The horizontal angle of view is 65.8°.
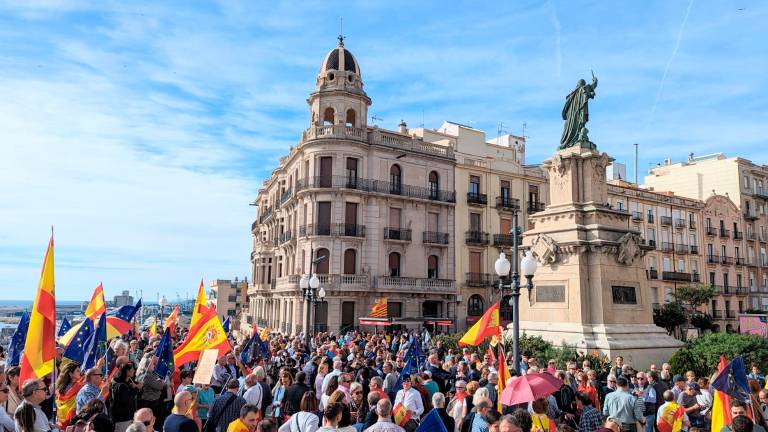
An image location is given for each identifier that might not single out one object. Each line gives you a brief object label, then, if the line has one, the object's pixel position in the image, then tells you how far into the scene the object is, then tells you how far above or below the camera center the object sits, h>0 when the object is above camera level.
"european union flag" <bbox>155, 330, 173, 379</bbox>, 9.58 -1.02
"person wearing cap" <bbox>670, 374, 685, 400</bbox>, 9.57 -1.44
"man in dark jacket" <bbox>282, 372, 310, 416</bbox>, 8.12 -1.36
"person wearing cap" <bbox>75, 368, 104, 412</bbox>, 7.22 -1.13
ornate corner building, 35.62 +5.14
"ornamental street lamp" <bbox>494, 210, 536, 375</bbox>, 10.80 +0.44
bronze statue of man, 18.66 +5.83
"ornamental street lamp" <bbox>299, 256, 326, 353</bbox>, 19.55 +0.32
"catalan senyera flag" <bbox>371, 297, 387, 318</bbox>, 31.04 -0.67
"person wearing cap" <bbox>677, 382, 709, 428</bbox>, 9.12 -1.63
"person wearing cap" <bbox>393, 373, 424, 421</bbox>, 7.95 -1.39
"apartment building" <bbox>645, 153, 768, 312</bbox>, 52.00 +7.49
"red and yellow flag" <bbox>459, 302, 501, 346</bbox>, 13.95 -0.73
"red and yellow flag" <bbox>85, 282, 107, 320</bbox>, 13.61 -0.20
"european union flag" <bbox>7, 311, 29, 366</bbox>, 10.38 -0.84
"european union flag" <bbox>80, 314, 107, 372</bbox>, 9.16 -0.77
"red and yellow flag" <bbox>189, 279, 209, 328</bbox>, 11.69 -0.21
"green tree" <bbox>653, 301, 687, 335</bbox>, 39.03 -1.18
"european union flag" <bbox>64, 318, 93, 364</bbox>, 10.37 -0.88
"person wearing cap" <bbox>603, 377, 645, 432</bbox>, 8.66 -1.59
